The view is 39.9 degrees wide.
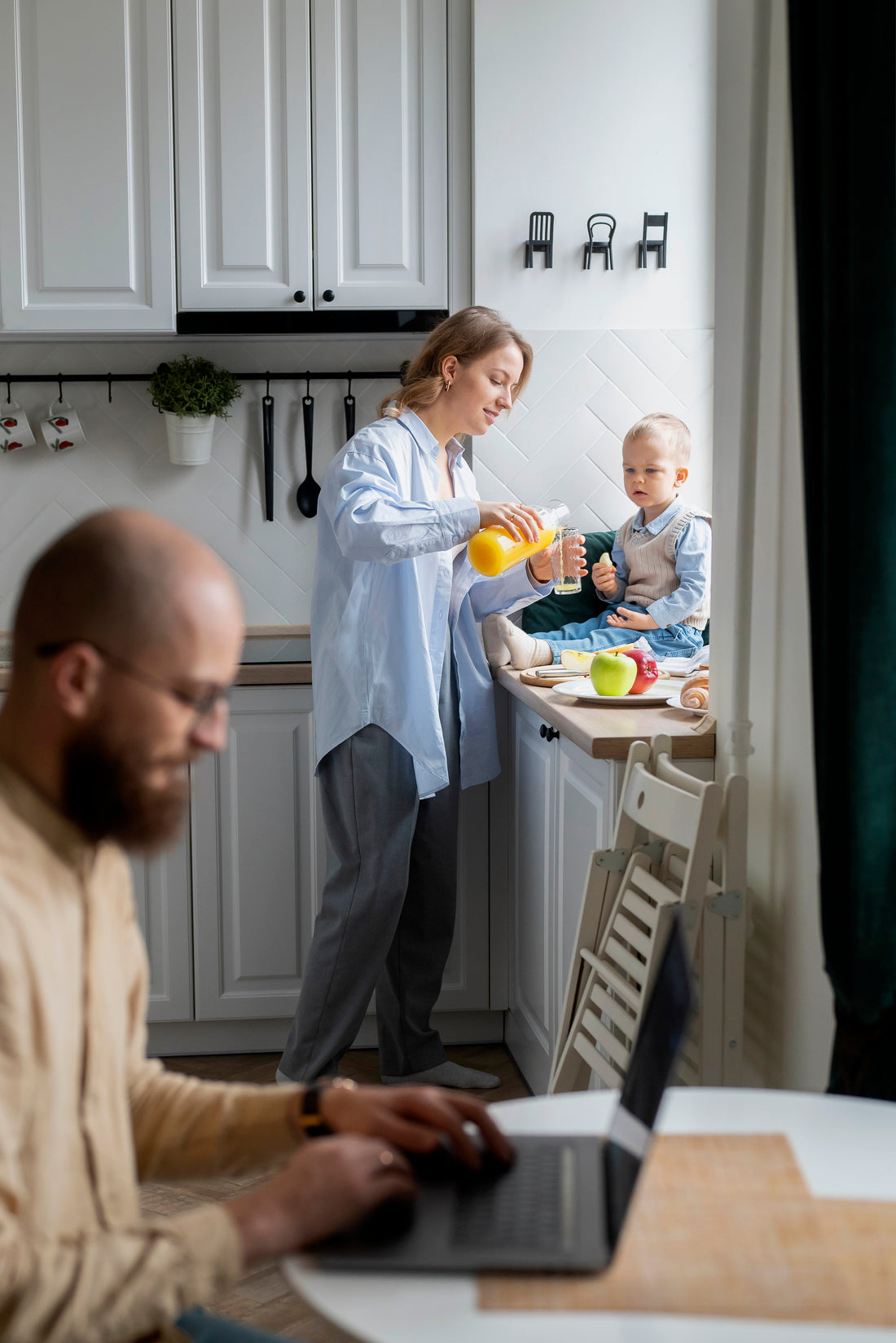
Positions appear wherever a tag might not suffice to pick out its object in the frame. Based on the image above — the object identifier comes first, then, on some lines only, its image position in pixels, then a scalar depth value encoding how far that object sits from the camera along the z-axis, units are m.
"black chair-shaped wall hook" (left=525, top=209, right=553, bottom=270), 2.98
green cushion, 3.00
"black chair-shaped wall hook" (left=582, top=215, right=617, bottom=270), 3.00
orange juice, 2.36
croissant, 2.13
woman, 2.36
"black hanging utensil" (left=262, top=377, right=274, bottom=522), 3.26
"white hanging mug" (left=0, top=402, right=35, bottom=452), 3.21
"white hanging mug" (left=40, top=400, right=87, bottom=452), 3.21
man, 0.76
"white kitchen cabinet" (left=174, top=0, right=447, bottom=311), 2.92
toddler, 2.75
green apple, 2.24
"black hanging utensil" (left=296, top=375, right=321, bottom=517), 3.32
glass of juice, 2.47
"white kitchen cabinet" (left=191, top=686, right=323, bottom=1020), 2.81
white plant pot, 3.21
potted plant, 3.16
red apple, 2.31
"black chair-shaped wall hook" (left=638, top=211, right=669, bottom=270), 3.01
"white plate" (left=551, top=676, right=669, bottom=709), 2.22
